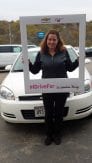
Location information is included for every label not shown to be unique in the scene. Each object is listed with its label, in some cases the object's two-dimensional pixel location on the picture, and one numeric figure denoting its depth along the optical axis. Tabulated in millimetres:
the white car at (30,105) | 2978
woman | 2725
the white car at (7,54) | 12489
